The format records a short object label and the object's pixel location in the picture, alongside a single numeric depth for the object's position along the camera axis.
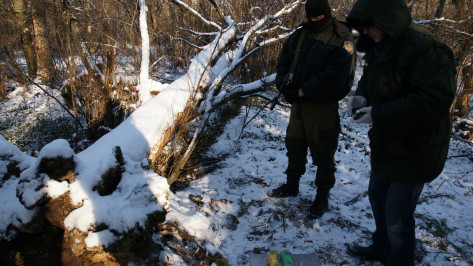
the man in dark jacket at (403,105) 1.23
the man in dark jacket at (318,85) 2.12
